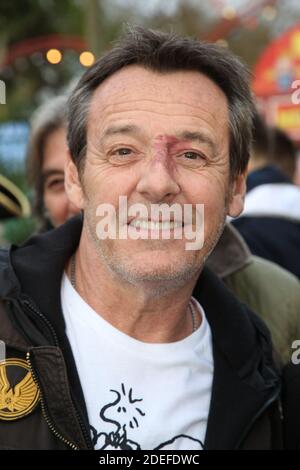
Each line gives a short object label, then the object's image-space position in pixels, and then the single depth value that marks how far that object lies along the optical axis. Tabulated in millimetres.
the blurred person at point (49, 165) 3400
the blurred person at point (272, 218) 3646
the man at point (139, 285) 2006
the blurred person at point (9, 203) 3568
